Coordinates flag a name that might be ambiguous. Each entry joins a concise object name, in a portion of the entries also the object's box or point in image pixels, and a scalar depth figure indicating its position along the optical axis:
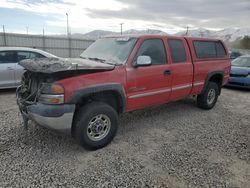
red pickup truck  3.09
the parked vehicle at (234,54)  17.67
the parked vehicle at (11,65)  6.61
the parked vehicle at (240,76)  8.52
